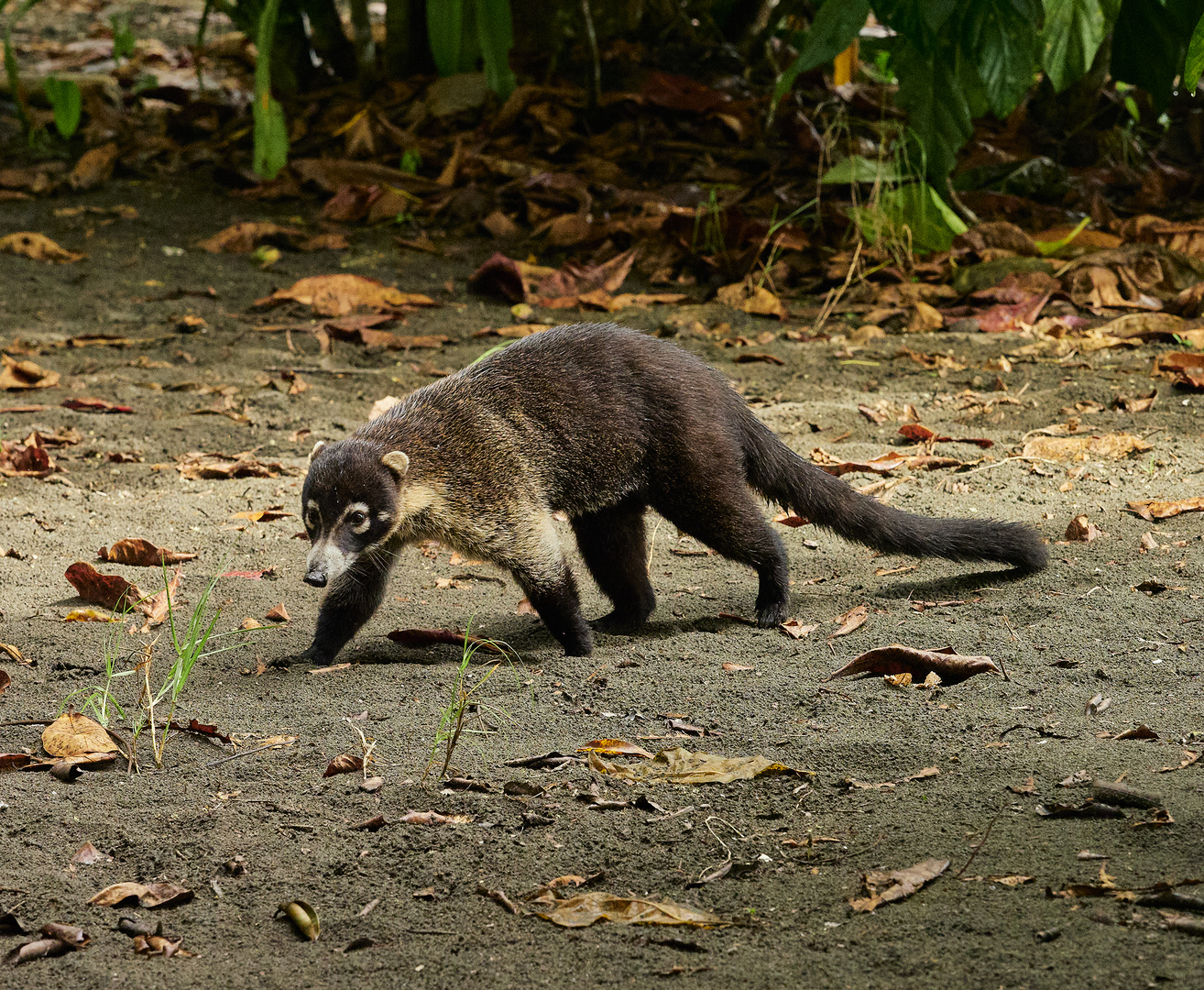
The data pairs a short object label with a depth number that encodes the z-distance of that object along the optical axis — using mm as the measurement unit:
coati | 8625
